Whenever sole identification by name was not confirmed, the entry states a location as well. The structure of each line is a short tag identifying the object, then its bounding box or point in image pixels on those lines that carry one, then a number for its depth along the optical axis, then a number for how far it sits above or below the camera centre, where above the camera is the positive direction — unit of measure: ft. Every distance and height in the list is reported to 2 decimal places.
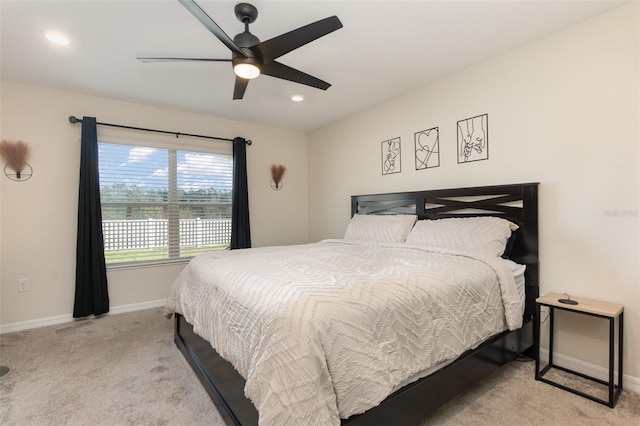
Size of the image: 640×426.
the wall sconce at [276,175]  14.42 +1.68
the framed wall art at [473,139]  8.39 +1.98
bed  3.53 -1.91
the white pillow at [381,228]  9.42 -0.63
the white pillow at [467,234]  7.16 -0.68
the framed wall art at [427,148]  9.59 +1.97
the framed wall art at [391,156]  10.87 +1.93
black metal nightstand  5.55 -2.38
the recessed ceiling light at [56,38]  6.91 +4.12
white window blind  10.92 +0.37
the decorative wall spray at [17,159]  9.09 +1.67
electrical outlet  9.45 -2.25
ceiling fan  5.29 +3.13
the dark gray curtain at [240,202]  12.94 +0.36
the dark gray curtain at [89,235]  9.96 -0.77
